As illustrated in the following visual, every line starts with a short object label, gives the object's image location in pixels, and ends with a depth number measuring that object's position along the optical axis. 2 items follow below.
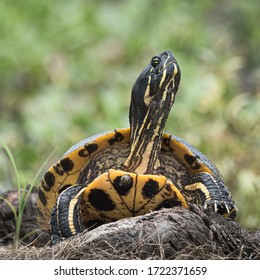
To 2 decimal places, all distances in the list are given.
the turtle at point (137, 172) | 5.40
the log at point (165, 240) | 4.57
